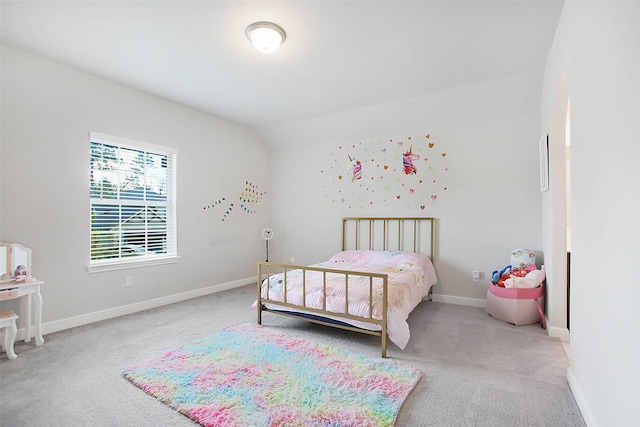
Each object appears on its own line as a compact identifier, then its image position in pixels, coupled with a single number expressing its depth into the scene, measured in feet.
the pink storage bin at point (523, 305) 10.22
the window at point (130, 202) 11.05
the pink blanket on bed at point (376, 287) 8.51
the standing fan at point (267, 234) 17.17
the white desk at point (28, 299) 8.16
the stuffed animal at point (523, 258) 11.10
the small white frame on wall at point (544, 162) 9.71
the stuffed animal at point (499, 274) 11.44
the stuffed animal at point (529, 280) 10.21
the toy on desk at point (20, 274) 8.57
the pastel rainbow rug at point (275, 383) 5.59
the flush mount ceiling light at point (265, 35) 7.68
